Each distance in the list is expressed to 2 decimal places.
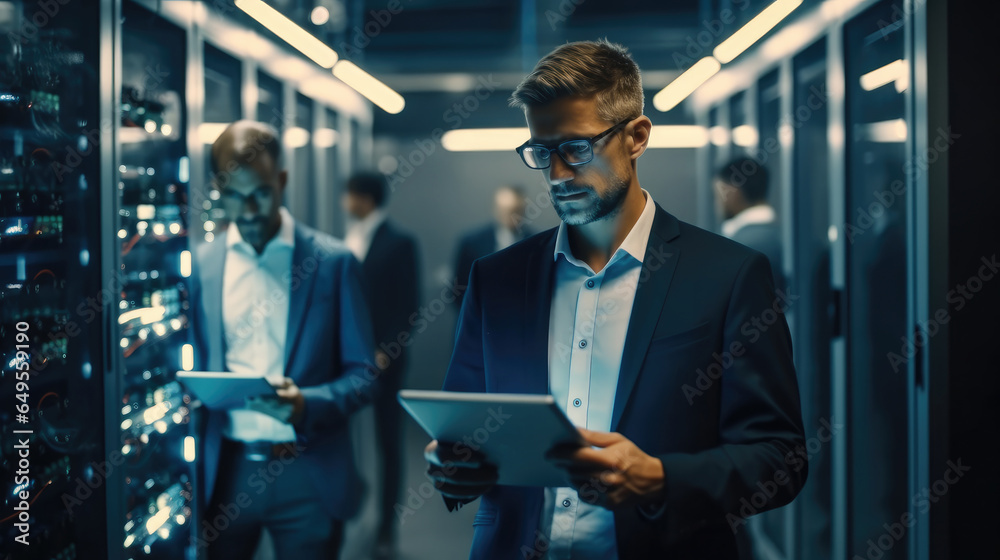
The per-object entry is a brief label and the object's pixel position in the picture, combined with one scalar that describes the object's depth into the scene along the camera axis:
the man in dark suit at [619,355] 1.39
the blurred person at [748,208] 2.98
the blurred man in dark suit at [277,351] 2.63
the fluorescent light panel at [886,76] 2.62
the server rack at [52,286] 2.42
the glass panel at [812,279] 3.10
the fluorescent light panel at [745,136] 3.10
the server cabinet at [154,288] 2.75
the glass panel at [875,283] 2.72
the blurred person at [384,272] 3.06
